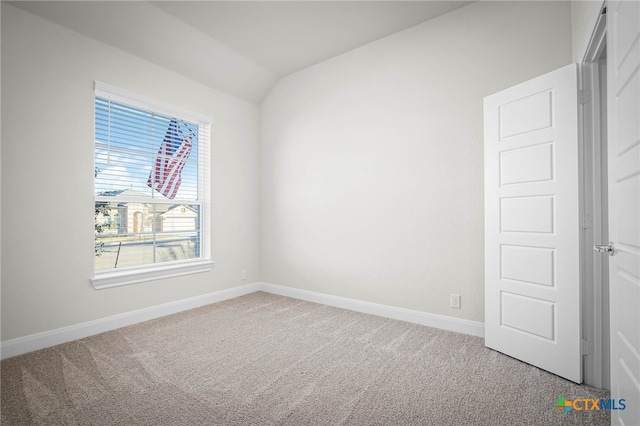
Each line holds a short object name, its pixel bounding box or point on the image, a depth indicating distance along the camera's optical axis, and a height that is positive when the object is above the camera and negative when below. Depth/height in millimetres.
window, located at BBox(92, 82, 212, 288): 3129 +285
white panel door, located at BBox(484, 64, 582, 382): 2078 -76
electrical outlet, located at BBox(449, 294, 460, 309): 2945 -840
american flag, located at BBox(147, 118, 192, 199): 3590 +634
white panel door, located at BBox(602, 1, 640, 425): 1140 +53
